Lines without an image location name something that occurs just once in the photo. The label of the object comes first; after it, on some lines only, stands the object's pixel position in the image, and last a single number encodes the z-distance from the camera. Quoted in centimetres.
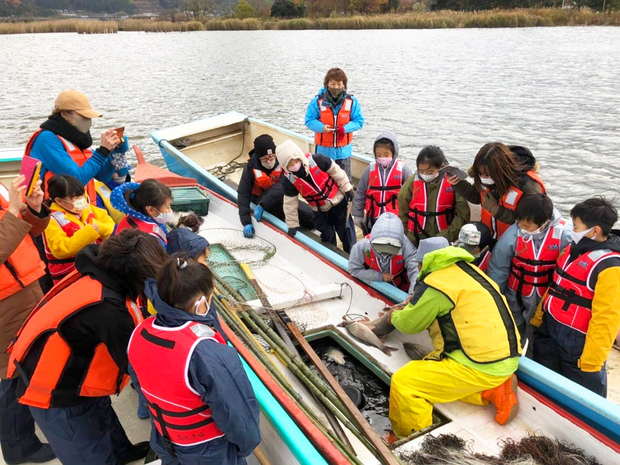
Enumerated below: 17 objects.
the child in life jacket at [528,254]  295
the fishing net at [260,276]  387
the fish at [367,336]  342
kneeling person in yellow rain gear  260
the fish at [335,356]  346
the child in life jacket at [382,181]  422
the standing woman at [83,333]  201
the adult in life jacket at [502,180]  322
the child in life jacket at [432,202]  369
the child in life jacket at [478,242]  321
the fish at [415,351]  326
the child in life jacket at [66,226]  323
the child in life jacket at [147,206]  312
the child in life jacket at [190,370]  177
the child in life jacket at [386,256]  337
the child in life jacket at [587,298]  261
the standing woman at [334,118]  550
